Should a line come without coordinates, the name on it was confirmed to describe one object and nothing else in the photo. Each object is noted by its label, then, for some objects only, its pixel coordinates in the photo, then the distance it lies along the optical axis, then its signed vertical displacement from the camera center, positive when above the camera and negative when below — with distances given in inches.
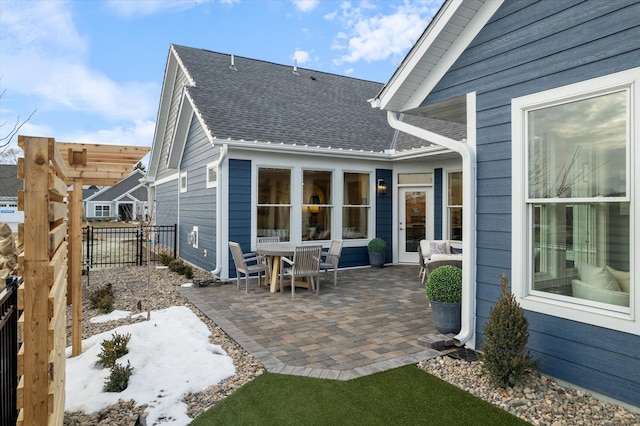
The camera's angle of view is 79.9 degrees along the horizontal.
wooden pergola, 156.3 +12.3
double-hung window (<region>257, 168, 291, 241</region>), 339.9 +7.9
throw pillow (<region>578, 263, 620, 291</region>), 122.4 -21.6
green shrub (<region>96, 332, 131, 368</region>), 147.3 -55.2
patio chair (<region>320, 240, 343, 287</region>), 298.3 -37.3
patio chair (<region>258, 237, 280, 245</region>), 334.8 -25.1
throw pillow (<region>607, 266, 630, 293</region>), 117.3 -20.7
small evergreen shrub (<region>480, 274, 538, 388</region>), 127.6 -45.1
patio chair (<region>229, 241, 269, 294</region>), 278.2 -40.4
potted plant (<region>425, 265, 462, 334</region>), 174.4 -40.0
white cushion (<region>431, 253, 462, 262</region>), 233.5 -28.3
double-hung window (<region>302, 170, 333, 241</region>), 359.9 +6.4
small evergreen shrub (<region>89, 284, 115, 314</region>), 236.5 -57.2
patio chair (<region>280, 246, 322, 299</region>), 263.1 -36.3
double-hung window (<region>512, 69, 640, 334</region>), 117.2 +3.9
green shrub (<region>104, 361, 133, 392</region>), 132.3 -59.1
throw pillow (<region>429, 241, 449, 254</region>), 321.7 -30.1
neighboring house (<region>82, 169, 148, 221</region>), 1451.8 +42.0
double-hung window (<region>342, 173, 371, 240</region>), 381.7 +5.7
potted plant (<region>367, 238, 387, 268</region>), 378.9 -39.5
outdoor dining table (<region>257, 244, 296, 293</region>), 274.5 -30.6
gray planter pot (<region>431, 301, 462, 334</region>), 173.9 -48.0
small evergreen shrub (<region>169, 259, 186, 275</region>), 370.9 -54.7
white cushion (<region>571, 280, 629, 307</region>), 118.8 -26.9
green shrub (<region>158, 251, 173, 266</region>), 426.0 -53.5
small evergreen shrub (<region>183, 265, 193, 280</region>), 343.4 -55.6
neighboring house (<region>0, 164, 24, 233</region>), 812.4 +27.5
